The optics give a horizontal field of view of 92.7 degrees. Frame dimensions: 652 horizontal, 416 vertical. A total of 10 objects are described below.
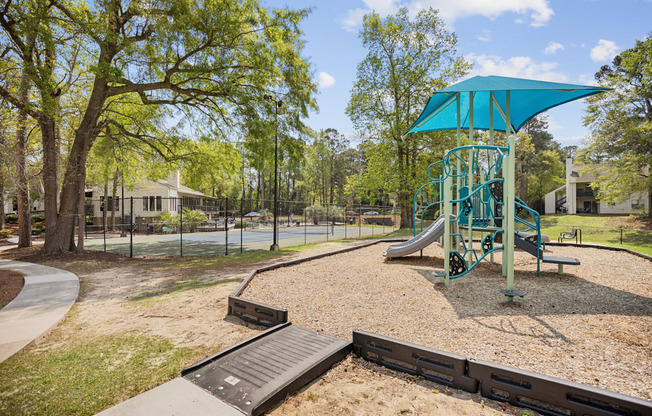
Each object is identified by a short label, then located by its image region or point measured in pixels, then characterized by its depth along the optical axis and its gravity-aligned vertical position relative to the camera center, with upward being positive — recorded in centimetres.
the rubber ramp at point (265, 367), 244 -145
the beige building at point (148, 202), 2795 +65
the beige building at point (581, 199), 3178 +94
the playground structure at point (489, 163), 537 +92
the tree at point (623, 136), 1980 +488
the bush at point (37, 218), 2576 -79
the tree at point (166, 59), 952 +531
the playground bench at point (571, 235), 1234 -114
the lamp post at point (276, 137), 1249 +298
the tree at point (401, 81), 2120 +879
